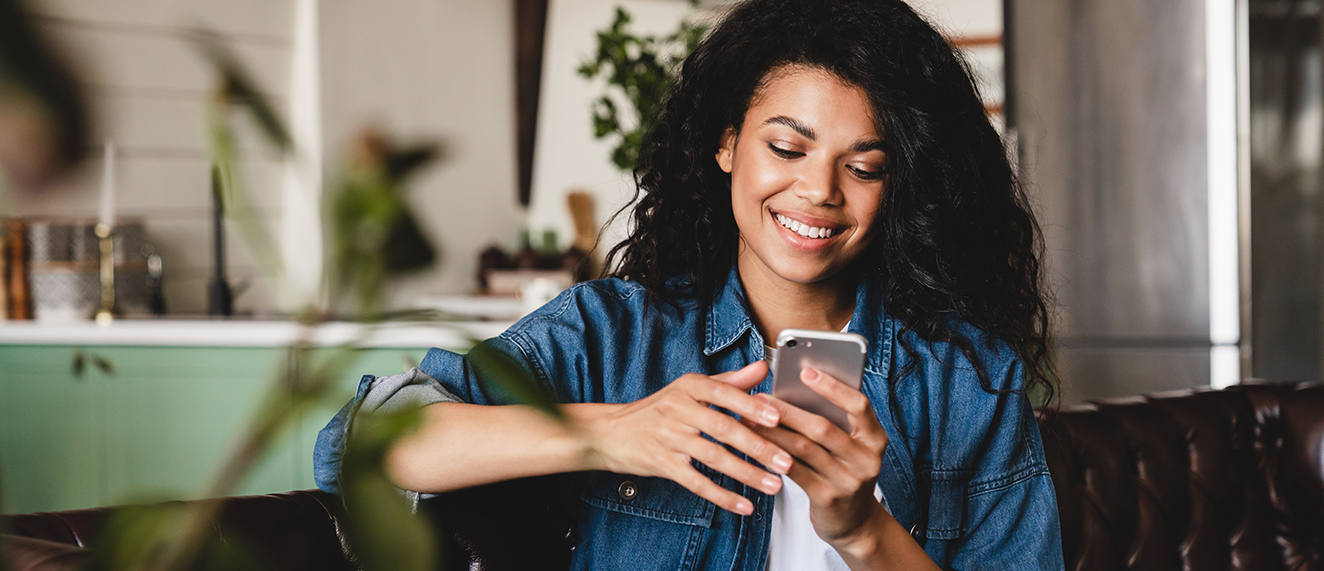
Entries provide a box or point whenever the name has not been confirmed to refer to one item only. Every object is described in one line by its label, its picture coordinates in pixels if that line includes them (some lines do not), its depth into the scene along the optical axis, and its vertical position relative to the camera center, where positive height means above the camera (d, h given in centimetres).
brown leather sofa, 160 -38
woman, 114 -4
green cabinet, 263 -36
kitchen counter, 249 -14
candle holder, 289 +5
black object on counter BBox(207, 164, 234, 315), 292 -3
